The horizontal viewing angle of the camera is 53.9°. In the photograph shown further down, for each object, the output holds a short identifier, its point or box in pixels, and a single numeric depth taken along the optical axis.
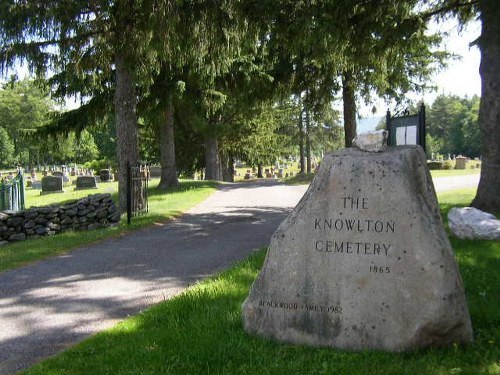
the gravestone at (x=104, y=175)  42.78
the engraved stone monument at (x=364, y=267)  3.86
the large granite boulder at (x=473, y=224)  8.16
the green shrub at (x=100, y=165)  54.84
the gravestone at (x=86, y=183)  32.09
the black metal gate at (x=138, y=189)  14.09
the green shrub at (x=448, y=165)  44.49
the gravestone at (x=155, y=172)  43.56
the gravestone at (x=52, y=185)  30.28
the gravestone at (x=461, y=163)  44.97
